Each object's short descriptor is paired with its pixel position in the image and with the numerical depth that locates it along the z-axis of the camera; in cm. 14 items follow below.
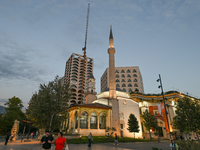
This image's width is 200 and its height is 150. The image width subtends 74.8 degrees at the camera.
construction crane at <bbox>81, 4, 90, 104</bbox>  9143
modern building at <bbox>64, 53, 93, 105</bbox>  8873
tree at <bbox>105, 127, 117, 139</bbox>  2791
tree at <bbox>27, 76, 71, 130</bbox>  1662
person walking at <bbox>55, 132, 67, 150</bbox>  517
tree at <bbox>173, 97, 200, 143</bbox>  2008
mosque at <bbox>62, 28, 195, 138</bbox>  2852
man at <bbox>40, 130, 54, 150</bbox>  519
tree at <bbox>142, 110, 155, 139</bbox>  3039
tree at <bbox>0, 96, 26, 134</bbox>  3699
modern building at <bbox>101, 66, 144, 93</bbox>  6909
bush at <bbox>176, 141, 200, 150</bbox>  910
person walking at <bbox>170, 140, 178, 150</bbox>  980
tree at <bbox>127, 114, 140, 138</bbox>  2777
